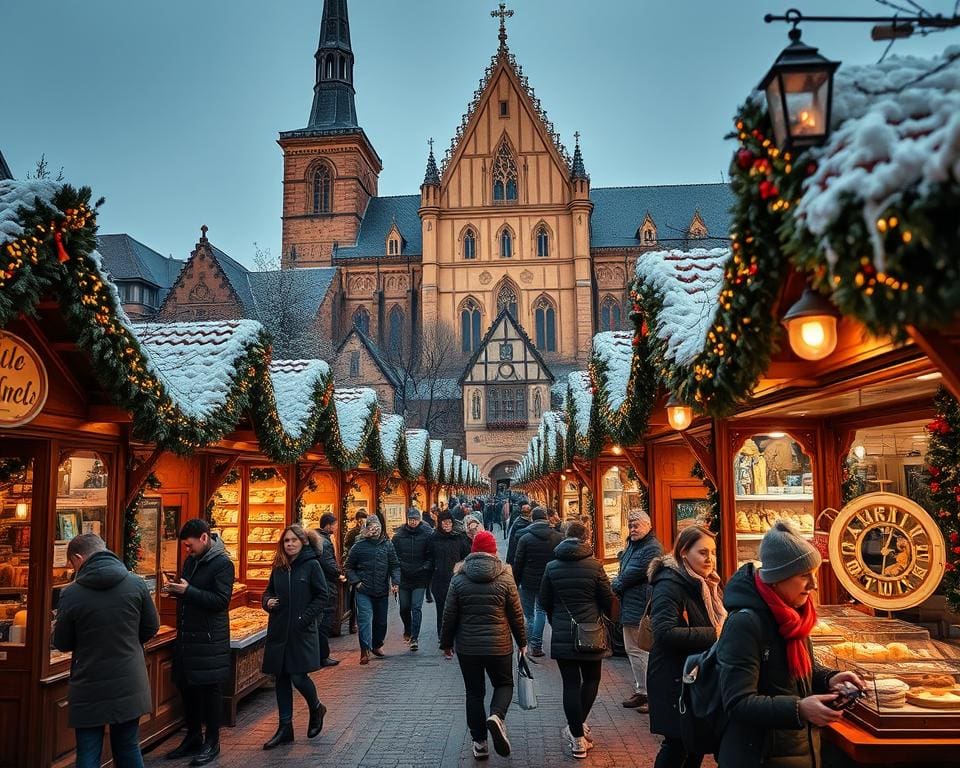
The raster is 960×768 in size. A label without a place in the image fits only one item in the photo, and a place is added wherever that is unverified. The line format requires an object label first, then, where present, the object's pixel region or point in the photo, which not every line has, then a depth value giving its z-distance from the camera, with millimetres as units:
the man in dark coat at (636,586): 6949
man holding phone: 6082
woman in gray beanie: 2955
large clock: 4852
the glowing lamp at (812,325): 3242
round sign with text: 5082
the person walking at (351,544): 11853
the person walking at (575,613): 6004
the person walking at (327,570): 9258
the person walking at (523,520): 12484
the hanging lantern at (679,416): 6602
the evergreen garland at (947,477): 4805
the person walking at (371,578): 9617
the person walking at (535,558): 9078
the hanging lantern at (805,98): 2842
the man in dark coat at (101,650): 4707
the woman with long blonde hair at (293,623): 6516
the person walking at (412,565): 10367
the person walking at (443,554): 10391
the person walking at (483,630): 5844
